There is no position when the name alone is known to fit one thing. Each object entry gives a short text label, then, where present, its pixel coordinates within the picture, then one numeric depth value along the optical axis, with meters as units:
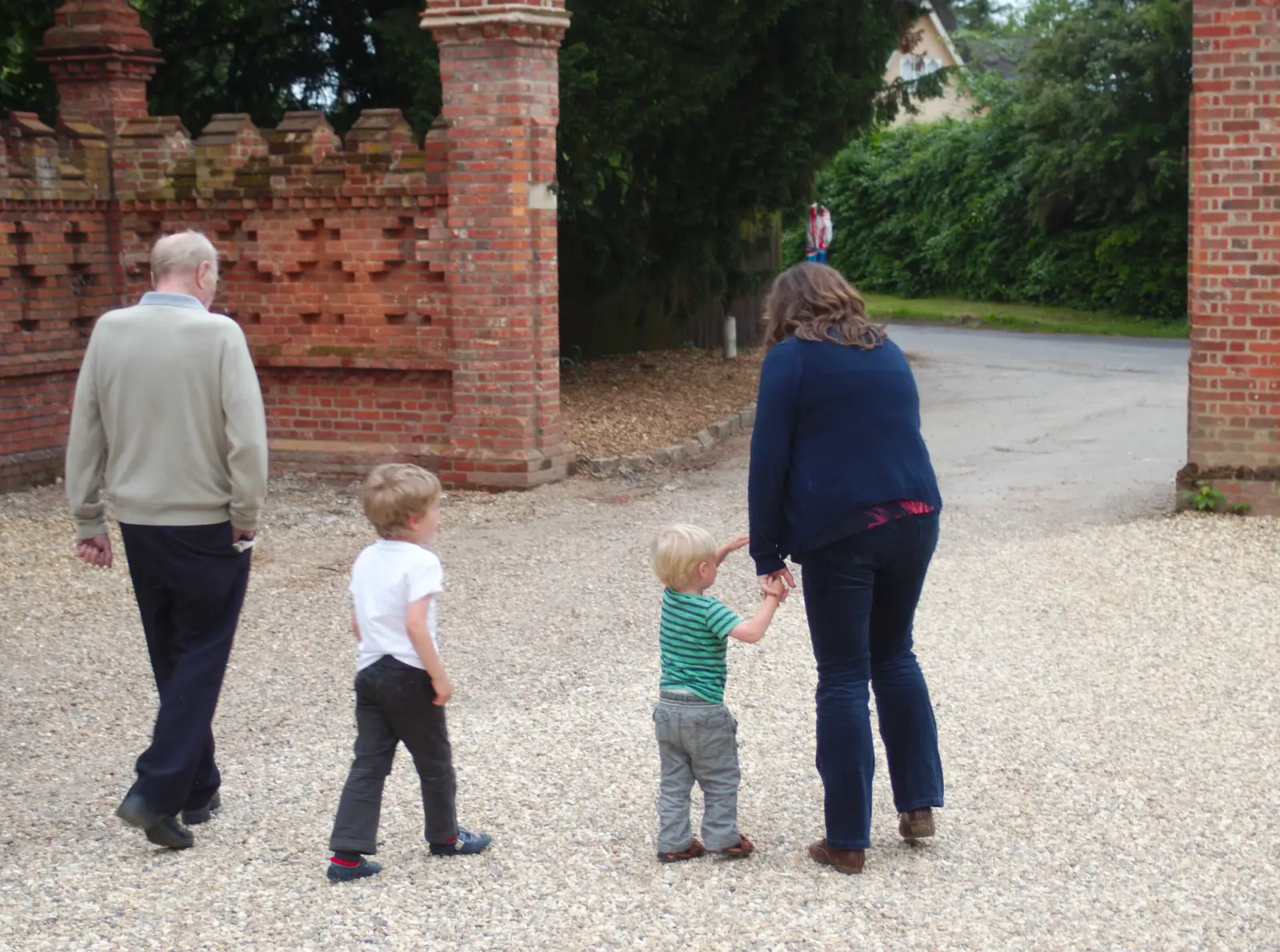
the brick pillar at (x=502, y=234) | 11.01
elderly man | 4.80
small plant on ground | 10.05
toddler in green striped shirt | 4.51
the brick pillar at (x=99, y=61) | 12.23
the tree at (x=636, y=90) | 13.23
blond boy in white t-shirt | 4.44
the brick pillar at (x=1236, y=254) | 9.62
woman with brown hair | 4.42
